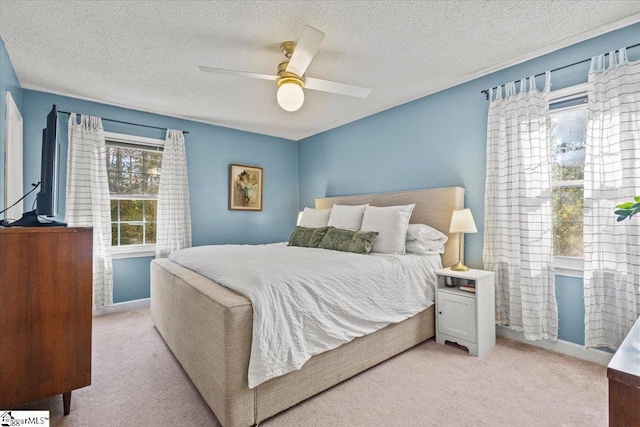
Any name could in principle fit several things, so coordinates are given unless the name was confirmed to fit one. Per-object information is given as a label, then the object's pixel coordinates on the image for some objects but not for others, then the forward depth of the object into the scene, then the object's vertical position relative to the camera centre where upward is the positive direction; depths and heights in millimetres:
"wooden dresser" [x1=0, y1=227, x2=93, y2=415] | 1522 -516
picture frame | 4727 +421
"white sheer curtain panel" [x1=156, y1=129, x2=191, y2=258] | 4000 +203
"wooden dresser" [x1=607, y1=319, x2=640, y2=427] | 716 -435
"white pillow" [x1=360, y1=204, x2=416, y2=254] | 3010 -136
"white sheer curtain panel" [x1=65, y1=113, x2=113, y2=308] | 3430 +256
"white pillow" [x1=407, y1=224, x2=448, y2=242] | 3043 -200
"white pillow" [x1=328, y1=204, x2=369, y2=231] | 3504 -40
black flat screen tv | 1819 +234
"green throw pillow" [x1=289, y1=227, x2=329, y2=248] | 3441 -267
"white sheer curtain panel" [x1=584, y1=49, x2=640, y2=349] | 2109 +109
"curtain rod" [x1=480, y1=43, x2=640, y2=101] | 2167 +1190
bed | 1541 -897
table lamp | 2754 -98
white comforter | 1657 -537
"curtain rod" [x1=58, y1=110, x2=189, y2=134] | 3439 +1158
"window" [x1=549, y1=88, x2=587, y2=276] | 2482 +341
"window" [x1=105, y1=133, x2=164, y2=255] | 3838 +326
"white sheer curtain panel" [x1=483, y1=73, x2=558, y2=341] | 2500 +8
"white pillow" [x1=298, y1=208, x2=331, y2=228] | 4020 -57
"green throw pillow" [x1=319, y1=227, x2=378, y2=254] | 2965 -271
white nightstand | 2467 -844
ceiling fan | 1972 +1037
